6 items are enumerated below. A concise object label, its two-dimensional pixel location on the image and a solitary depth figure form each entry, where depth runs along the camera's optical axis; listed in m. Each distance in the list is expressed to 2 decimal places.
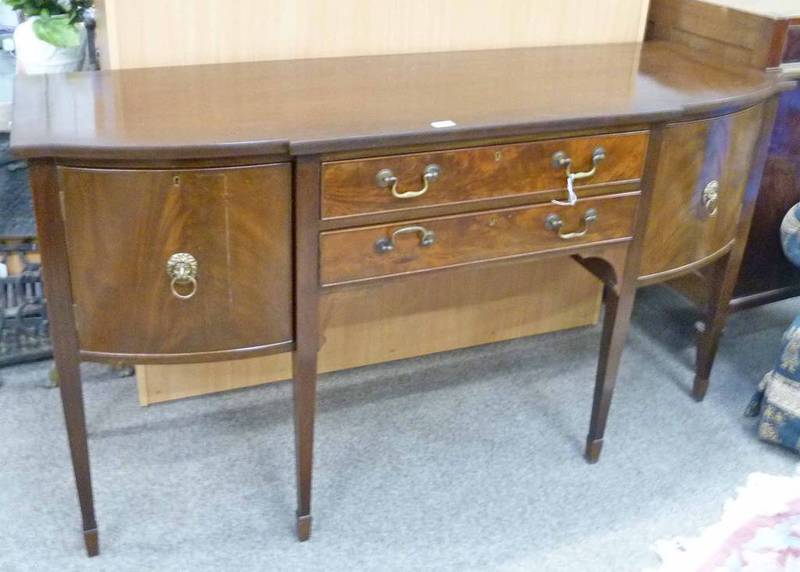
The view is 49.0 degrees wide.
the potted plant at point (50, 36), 1.64
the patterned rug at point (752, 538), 1.46
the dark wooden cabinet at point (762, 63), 1.78
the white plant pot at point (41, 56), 1.69
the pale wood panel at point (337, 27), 1.57
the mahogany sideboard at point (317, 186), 1.25
